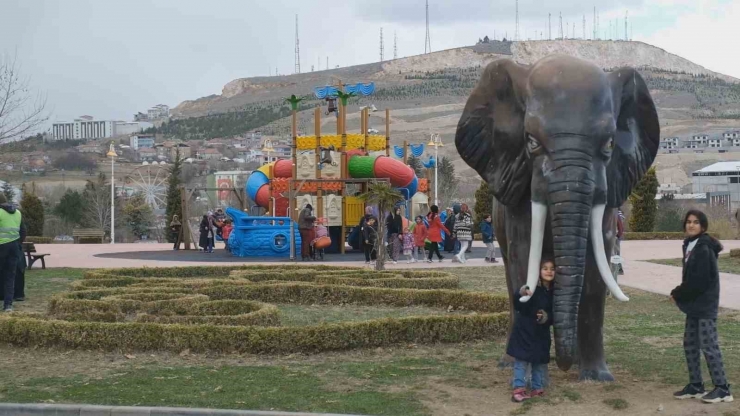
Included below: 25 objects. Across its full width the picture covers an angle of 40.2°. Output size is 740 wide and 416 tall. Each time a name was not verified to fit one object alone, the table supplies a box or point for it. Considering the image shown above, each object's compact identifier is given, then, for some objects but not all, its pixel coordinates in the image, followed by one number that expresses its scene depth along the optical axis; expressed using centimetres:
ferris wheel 7856
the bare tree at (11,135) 2636
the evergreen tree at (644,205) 4444
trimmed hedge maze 1120
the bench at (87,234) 4831
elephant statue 809
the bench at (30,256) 2392
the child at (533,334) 844
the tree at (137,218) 7219
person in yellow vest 1462
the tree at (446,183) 7443
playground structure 2977
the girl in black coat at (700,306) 843
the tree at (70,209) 7381
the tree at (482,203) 4312
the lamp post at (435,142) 4496
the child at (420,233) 2803
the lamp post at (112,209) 4666
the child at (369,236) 2541
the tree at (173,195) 5302
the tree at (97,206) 7438
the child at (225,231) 3460
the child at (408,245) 2816
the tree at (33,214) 5088
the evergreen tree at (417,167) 8569
